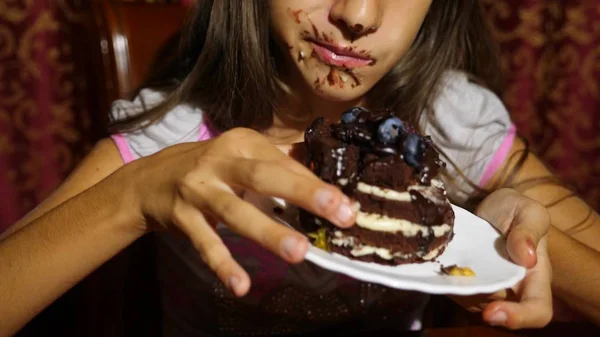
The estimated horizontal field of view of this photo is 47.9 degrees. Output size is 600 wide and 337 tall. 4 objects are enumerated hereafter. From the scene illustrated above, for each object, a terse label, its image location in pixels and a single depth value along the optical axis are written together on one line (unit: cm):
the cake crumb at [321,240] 36
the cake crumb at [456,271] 34
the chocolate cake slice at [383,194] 35
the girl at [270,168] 34
